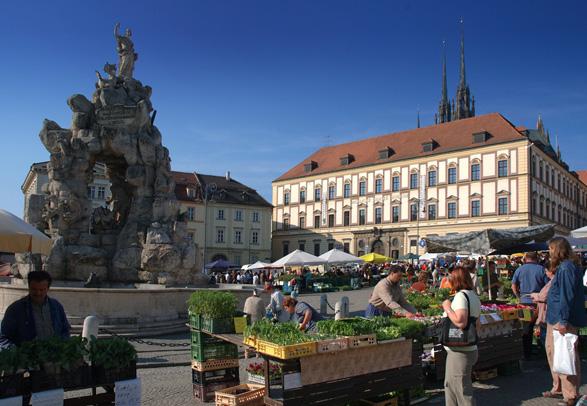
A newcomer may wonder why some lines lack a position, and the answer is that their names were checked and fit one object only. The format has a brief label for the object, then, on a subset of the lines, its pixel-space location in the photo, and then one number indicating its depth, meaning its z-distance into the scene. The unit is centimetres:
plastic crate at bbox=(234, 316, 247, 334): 687
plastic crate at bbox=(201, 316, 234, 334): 674
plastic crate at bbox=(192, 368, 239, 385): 683
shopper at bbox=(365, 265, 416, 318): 796
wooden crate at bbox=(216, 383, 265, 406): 580
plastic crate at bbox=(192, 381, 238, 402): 676
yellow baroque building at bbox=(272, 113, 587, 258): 5192
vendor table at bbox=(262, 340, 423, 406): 521
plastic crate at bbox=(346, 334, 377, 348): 562
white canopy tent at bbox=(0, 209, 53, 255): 716
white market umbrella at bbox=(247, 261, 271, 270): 3241
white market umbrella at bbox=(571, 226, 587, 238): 1237
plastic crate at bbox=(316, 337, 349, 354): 539
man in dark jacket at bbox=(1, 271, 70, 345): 502
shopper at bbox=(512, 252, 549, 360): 948
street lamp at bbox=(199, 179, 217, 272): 6138
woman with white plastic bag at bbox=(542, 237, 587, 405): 620
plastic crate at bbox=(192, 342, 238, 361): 694
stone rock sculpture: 1466
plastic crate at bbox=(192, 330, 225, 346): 694
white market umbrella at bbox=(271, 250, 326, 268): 2741
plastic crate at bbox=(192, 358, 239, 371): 686
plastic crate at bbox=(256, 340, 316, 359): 516
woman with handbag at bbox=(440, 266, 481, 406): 544
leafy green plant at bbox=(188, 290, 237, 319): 682
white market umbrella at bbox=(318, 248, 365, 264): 2931
